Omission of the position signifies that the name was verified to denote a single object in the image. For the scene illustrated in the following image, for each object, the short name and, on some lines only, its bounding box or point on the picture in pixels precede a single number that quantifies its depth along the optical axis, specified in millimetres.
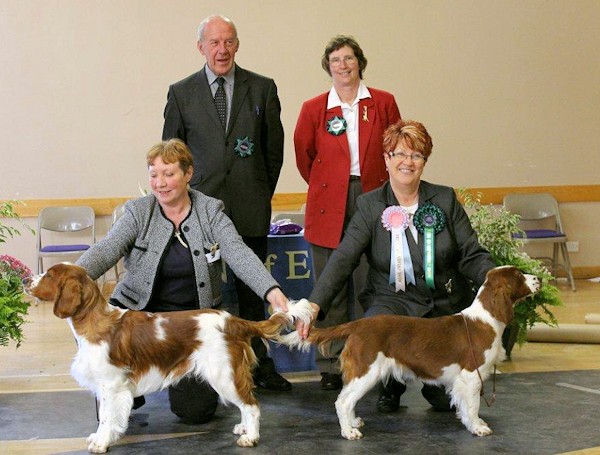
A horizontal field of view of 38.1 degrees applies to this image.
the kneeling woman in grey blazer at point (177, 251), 3691
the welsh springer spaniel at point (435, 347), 3393
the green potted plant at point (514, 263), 4902
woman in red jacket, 4453
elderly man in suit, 4414
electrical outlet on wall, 8812
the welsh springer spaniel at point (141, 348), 3236
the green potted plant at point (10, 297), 4402
